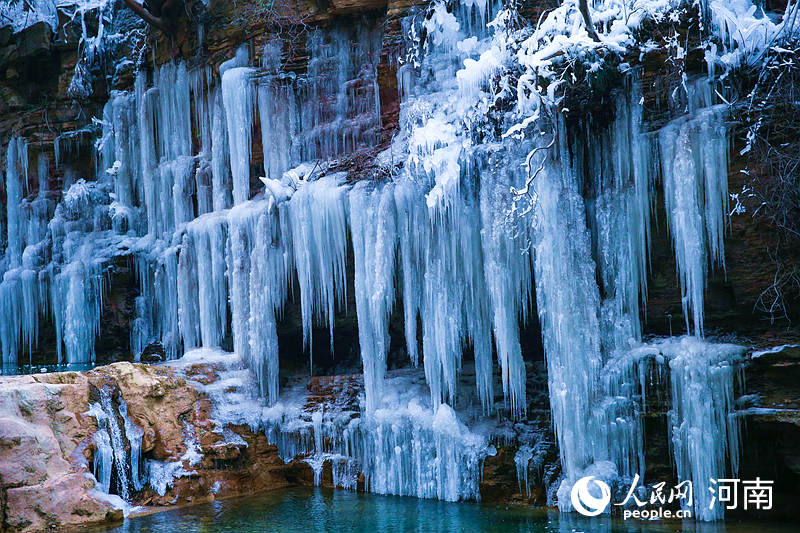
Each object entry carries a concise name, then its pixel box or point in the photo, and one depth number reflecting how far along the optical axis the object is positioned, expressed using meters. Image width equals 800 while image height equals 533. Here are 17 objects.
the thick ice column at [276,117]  13.34
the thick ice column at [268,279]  11.55
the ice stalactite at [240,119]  13.43
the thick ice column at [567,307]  8.89
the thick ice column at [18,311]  15.31
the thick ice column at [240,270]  11.83
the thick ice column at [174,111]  15.06
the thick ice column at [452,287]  10.04
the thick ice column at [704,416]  8.12
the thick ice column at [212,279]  12.62
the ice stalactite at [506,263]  9.60
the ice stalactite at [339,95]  13.04
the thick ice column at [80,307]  14.67
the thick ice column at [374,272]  10.50
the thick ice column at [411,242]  10.38
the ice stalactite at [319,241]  11.16
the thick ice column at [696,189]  8.60
